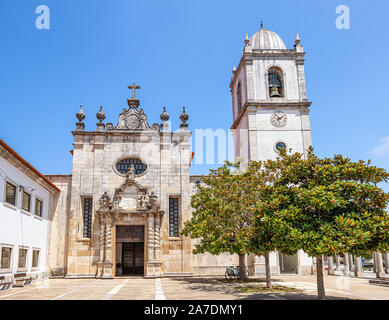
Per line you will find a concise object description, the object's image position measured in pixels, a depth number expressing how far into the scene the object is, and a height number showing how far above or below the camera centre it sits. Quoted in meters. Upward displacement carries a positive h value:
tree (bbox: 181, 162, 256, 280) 18.27 +0.83
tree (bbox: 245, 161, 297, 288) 12.13 +0.16
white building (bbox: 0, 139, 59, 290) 17.89 +0.63
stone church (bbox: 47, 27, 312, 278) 25.19 +3.62
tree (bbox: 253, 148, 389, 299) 11.16 +0.58
